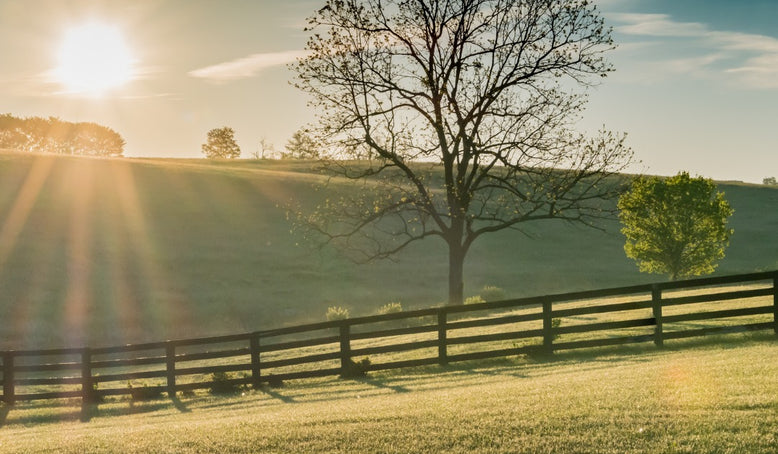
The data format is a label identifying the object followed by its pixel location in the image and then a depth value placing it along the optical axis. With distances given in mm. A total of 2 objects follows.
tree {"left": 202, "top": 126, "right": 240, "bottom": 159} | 161375
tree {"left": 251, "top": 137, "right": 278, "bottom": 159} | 160500
